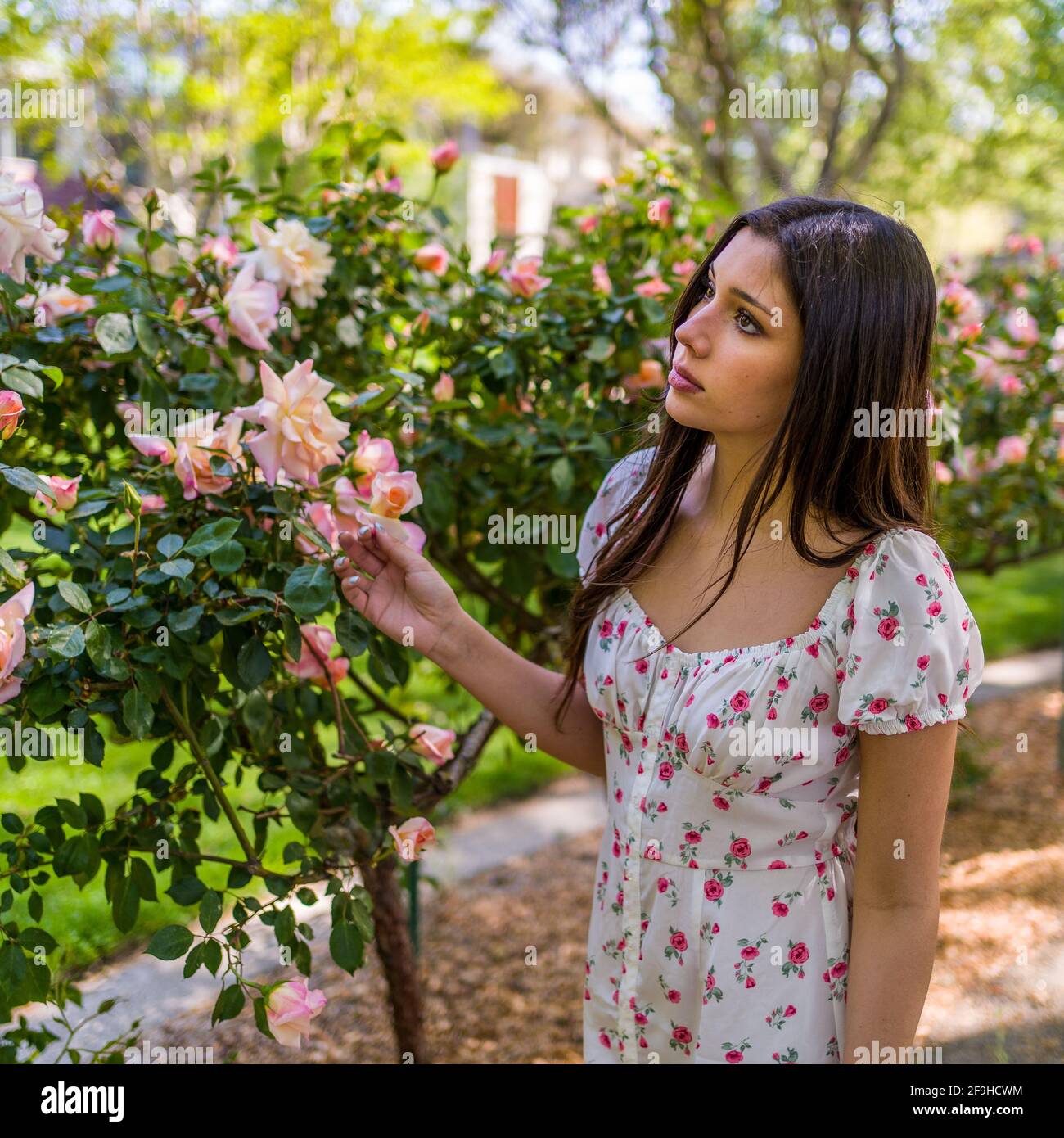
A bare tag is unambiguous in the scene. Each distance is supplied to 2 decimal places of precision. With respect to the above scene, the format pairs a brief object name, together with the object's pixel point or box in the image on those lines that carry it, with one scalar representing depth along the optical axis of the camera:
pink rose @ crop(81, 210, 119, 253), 1.98
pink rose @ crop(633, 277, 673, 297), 2.19
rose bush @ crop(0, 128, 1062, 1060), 1.45
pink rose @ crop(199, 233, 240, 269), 2.00
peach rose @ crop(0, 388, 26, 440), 1.35
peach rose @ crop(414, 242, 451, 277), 2.22
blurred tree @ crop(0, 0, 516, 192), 6.80
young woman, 1.41
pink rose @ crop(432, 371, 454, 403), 2.01
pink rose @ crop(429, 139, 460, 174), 2.39
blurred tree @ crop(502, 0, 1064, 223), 5.45
